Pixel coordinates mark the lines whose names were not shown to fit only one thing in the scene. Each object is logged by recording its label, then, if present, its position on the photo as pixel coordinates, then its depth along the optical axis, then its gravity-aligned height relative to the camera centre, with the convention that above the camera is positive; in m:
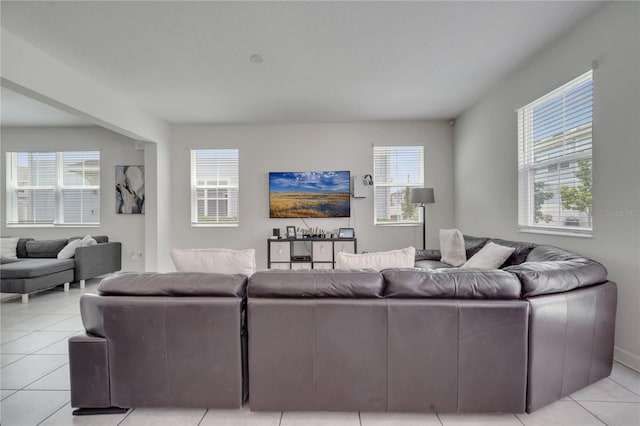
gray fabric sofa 3.66 -0.77
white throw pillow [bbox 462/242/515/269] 2.79 -0.47
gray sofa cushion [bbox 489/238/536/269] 2.73 -0.42
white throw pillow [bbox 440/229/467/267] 3.53 -0.49
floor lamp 4.50 +0.25
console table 4.70 -0.68
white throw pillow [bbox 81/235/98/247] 4.52 -0.47
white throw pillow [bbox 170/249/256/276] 1.76 -0.31
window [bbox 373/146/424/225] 5.12 +0.58
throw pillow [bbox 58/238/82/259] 4.32 -0.60
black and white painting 5.15 +0.44
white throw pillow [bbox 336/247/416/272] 1.75 -0.31
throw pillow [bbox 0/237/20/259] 4.55 -0.57
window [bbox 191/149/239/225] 5.28 +0.49
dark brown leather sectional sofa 1.47 -0.70
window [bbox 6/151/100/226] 5.23 +0.43
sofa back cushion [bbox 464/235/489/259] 3.46 -0.43
